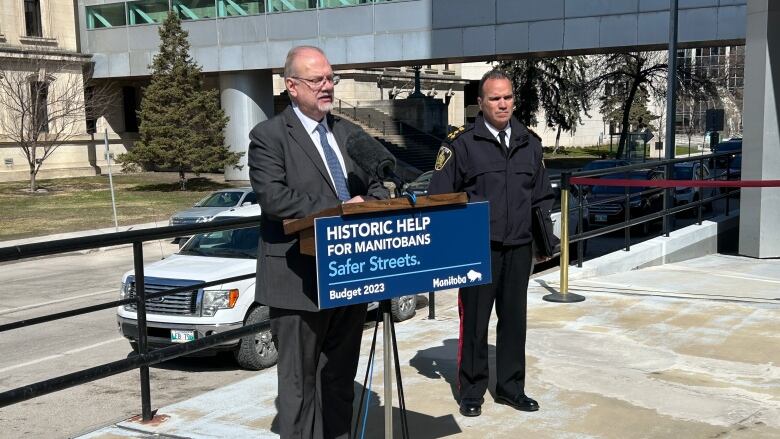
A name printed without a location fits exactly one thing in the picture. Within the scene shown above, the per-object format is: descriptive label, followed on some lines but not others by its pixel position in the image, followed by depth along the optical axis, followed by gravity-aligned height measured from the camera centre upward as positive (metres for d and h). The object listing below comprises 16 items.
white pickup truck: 8.97 -1.93
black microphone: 3.47 -0.12
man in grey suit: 3.60 -0.32
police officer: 5.03 -0.50
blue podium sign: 3.42 -0.54
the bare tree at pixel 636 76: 46.97 +2.67
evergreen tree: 36.84 +0.52
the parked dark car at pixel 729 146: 39.63 -1.21
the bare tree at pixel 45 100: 36.38 +1.59
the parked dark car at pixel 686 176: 22.81 -1.62
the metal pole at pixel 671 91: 19.58 +0.70
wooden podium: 3.41 -0.37
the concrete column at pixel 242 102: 41.25 +1.34
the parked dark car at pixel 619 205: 20.92 -2.14
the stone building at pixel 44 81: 38.47 +2.50
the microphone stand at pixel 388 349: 3.82 -1.02
